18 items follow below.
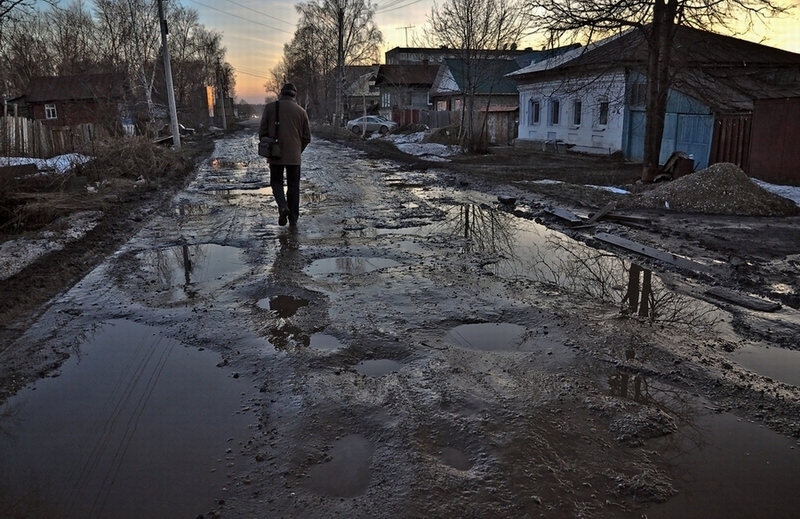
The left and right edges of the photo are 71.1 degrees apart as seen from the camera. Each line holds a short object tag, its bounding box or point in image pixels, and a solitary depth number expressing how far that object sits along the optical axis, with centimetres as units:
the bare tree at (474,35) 2386
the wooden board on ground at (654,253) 607
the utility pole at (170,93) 2162
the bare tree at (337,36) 4403
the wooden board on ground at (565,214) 858
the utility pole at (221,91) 6044
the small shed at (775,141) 1323
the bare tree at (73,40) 4344
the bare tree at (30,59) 4844
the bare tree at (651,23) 1326
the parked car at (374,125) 4484
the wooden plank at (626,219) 865
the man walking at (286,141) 844
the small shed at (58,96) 4331
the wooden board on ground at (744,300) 488
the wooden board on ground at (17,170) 907
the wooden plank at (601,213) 862
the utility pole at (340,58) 4356
